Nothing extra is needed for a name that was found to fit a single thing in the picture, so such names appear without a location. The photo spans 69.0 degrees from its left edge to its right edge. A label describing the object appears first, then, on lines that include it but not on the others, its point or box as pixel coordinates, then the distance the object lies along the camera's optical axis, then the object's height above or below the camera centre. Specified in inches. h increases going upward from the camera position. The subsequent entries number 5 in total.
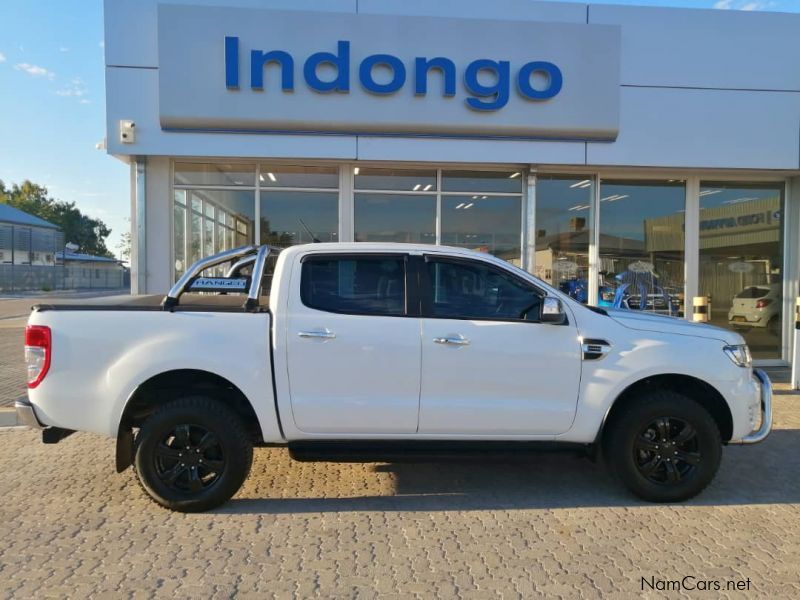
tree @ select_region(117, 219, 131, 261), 4152.6 +286.6
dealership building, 323.6 +87.1
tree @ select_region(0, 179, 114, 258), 3295.5 +419.1
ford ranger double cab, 158.4 -24.4
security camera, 321.1 +84.5
